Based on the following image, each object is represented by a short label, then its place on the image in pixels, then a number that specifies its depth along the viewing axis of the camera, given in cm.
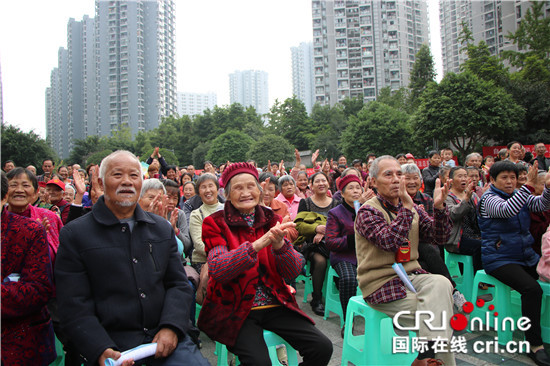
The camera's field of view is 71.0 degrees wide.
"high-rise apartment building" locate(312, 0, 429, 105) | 7375
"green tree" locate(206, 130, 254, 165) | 3747
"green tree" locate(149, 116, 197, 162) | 5275
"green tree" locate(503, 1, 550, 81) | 2749
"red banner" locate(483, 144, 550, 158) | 1952
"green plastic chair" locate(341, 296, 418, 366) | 263
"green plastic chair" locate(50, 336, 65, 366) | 266
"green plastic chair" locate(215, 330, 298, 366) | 247
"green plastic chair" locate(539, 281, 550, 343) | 332
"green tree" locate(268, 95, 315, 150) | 4650
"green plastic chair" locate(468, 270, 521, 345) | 340
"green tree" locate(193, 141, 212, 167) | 4562
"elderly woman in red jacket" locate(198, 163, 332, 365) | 226
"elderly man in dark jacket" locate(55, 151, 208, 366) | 196
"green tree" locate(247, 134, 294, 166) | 3425
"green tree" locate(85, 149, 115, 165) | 3519
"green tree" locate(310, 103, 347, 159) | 4022
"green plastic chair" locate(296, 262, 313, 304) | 482
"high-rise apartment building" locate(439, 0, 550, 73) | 4791
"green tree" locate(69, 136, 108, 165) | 4856
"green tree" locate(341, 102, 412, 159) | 2958
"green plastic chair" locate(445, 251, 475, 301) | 426
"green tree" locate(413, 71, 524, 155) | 2050
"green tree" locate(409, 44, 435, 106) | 4209
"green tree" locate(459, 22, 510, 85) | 2519
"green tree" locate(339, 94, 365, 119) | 5362
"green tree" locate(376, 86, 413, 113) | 4569
